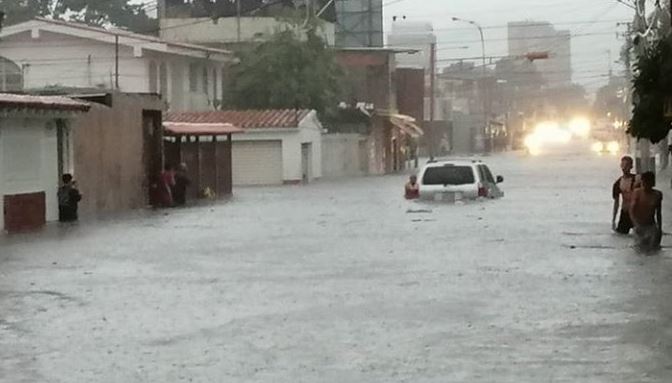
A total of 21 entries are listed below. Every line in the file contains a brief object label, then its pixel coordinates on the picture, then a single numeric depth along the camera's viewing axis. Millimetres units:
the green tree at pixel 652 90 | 25562
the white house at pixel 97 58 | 68500
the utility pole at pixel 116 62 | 67375
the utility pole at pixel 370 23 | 116144
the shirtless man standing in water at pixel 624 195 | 28344
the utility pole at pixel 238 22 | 88350
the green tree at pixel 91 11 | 99438
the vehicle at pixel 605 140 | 132125
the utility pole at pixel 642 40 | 48375
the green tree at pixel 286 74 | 78250
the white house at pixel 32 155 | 34375
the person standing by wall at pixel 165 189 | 47000
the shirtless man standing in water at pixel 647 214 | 25312
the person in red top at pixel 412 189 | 44325
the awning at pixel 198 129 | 51291
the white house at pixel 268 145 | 69312
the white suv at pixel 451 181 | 41906
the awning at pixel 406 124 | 94700
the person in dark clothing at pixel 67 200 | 37312
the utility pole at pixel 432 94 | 104406
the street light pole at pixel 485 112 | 146250
